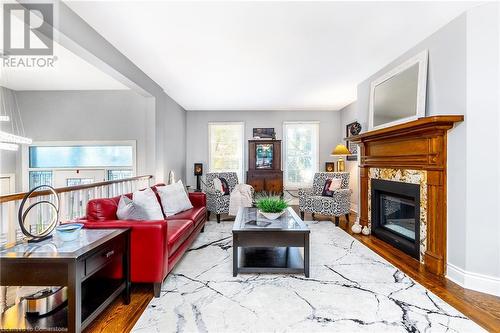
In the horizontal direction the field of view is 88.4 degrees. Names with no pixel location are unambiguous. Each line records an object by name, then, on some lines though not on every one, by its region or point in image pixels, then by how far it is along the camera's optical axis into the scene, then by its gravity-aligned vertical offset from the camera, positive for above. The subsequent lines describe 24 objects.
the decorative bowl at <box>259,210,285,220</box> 3.01 -0.59
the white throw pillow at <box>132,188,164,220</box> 2.65 -0.41
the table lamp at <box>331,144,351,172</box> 5.18 +0.28
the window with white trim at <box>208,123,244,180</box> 6.56 +0.48
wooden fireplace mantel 2.59 +0.05
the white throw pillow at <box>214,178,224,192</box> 5.19 -0.41
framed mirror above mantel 2.89 +0.91
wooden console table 1.51 -0.65
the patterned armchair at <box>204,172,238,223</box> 4.93 -0.71
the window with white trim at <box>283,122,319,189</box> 6.59 +0.28
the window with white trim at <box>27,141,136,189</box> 4.98 +0.05
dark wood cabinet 6.03 -0.03
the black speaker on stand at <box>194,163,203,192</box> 6.24 -0.18
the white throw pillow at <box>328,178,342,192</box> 4.91 -0.37
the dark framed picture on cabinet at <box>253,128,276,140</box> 6.43 +0.80
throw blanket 4.95 -0.68
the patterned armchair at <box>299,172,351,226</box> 4.63 -0.66
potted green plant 3.02 -0.51
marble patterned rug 1.80 -1.11
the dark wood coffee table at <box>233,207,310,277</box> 2.58 -0.78
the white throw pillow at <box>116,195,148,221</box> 2.49 -0.46
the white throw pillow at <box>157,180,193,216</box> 3.50 -0.48
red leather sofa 2.16 -0.68
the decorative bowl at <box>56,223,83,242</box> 1.76 -0.46
